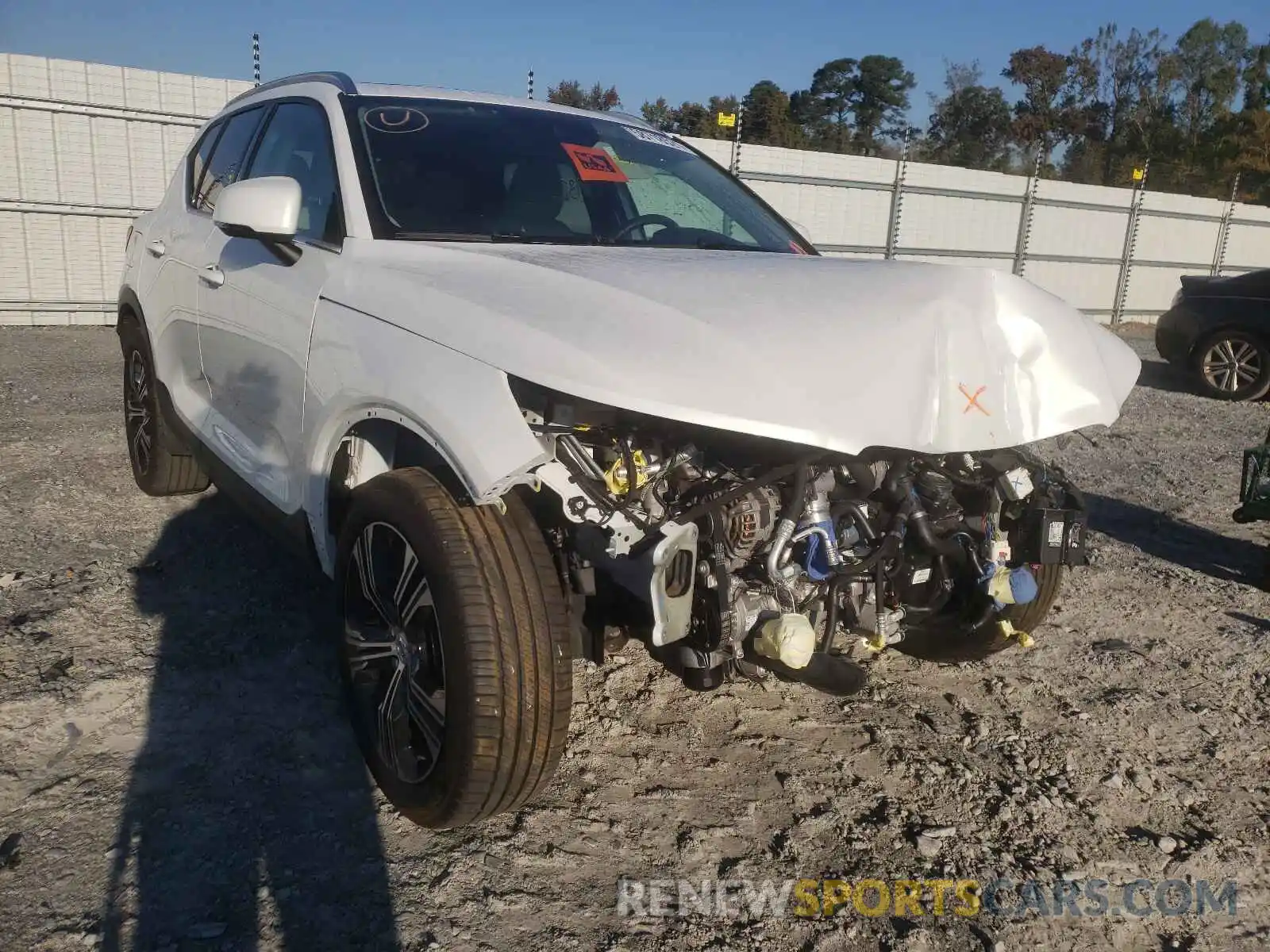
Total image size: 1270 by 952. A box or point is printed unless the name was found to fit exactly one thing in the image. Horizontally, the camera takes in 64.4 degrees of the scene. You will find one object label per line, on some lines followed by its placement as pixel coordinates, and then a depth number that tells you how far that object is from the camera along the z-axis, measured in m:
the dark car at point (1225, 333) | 10.02
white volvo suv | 2.25
